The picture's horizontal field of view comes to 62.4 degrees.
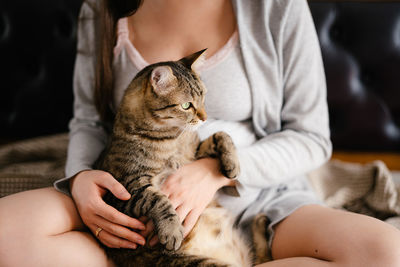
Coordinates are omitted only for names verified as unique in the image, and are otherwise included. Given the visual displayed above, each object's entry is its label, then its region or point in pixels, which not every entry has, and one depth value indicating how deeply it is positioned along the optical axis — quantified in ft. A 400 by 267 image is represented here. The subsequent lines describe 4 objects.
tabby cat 2.48
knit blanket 3.58
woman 2.72
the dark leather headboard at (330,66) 4.38
